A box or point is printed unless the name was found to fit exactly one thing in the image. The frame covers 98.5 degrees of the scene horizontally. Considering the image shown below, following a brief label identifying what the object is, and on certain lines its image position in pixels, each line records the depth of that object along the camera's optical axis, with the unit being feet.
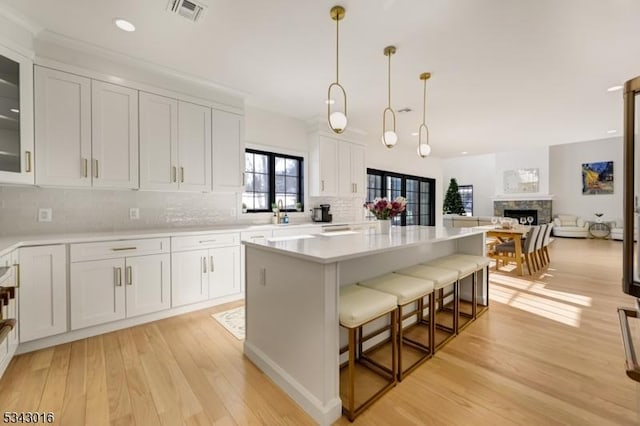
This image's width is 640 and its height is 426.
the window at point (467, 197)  42.72
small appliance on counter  16.03
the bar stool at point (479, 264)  9.87
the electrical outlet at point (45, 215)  8.87
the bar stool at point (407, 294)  6.42
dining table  16.10
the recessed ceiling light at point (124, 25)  7.58
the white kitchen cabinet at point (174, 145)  9.98
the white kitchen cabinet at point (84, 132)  8.16
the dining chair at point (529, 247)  16.01
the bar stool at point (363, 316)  5.32
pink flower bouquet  9.13
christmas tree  40.57
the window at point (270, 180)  14.12
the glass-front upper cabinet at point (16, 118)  7.25
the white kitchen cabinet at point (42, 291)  7.30
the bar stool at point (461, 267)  8.70
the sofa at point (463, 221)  27.71
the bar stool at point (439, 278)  7.57
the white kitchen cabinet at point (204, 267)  10.00
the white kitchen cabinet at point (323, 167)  15.76
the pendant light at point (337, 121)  8.27
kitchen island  5.28
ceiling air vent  6.87
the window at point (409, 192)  21.98
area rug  8.81
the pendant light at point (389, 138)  9.99
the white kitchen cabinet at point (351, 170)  16.90
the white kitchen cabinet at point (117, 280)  8.14
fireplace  33.65
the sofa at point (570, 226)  30.97
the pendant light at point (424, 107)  10.69
